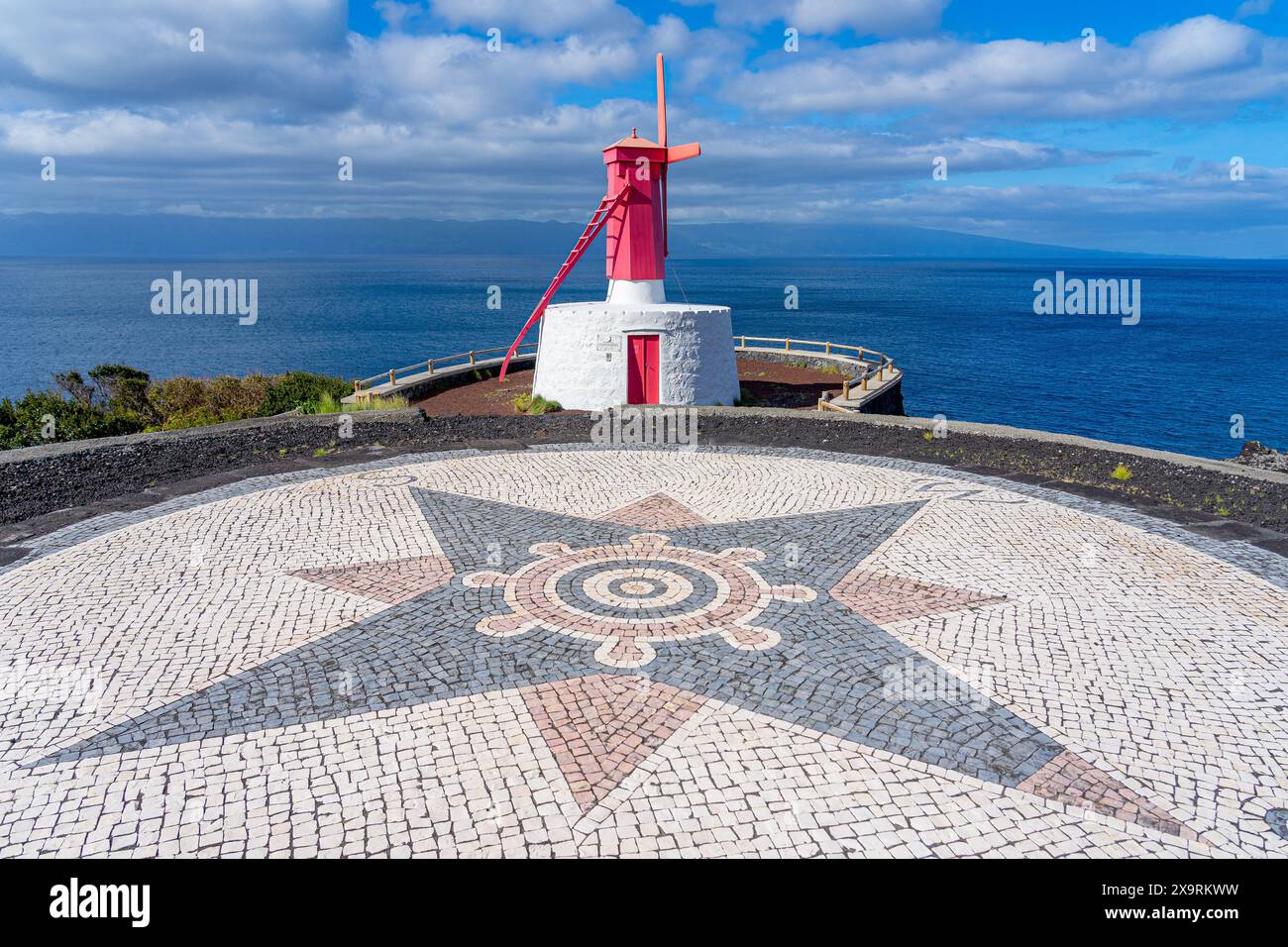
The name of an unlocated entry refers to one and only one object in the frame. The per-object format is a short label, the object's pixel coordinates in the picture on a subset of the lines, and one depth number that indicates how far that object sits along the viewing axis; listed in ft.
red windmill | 76.23
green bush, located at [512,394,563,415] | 77.77
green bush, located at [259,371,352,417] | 94.22
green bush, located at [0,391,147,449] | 61.98
